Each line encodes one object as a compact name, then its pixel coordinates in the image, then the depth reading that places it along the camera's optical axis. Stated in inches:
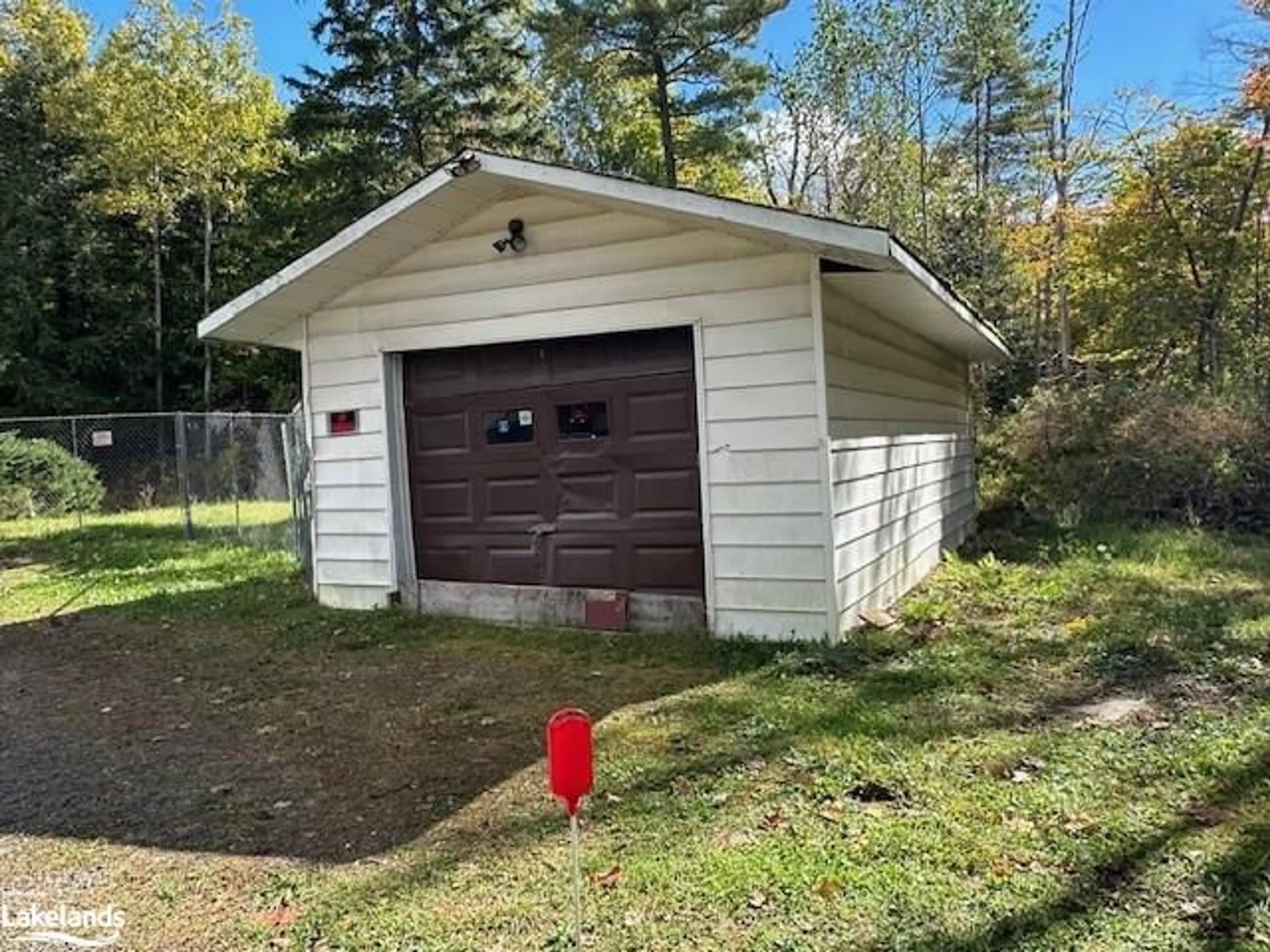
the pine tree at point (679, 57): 756.6
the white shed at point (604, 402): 227.8
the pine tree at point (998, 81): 692.7
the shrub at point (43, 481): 596.4
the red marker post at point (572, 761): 93.5
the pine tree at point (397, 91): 802.2
